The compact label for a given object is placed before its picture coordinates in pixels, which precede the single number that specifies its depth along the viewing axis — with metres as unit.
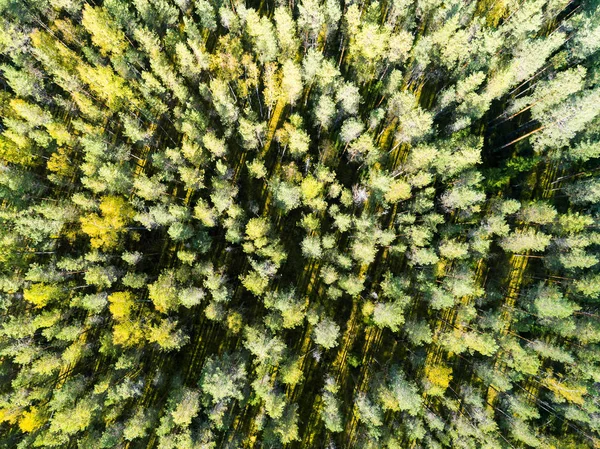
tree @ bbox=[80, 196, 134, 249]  39.22
